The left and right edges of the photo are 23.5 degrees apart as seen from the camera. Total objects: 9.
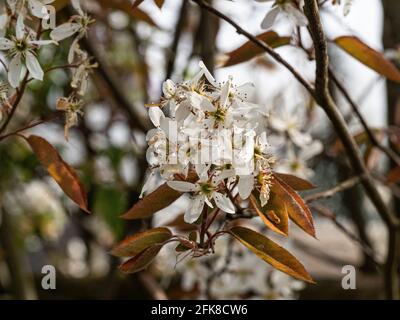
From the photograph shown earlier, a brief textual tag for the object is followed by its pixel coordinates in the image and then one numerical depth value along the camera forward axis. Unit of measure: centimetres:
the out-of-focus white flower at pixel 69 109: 48
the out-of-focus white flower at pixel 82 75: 48
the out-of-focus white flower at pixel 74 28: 47
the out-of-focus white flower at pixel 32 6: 45
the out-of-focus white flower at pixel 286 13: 45
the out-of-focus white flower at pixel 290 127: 69
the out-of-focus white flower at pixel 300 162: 69
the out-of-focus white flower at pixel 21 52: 45
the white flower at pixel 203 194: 42
